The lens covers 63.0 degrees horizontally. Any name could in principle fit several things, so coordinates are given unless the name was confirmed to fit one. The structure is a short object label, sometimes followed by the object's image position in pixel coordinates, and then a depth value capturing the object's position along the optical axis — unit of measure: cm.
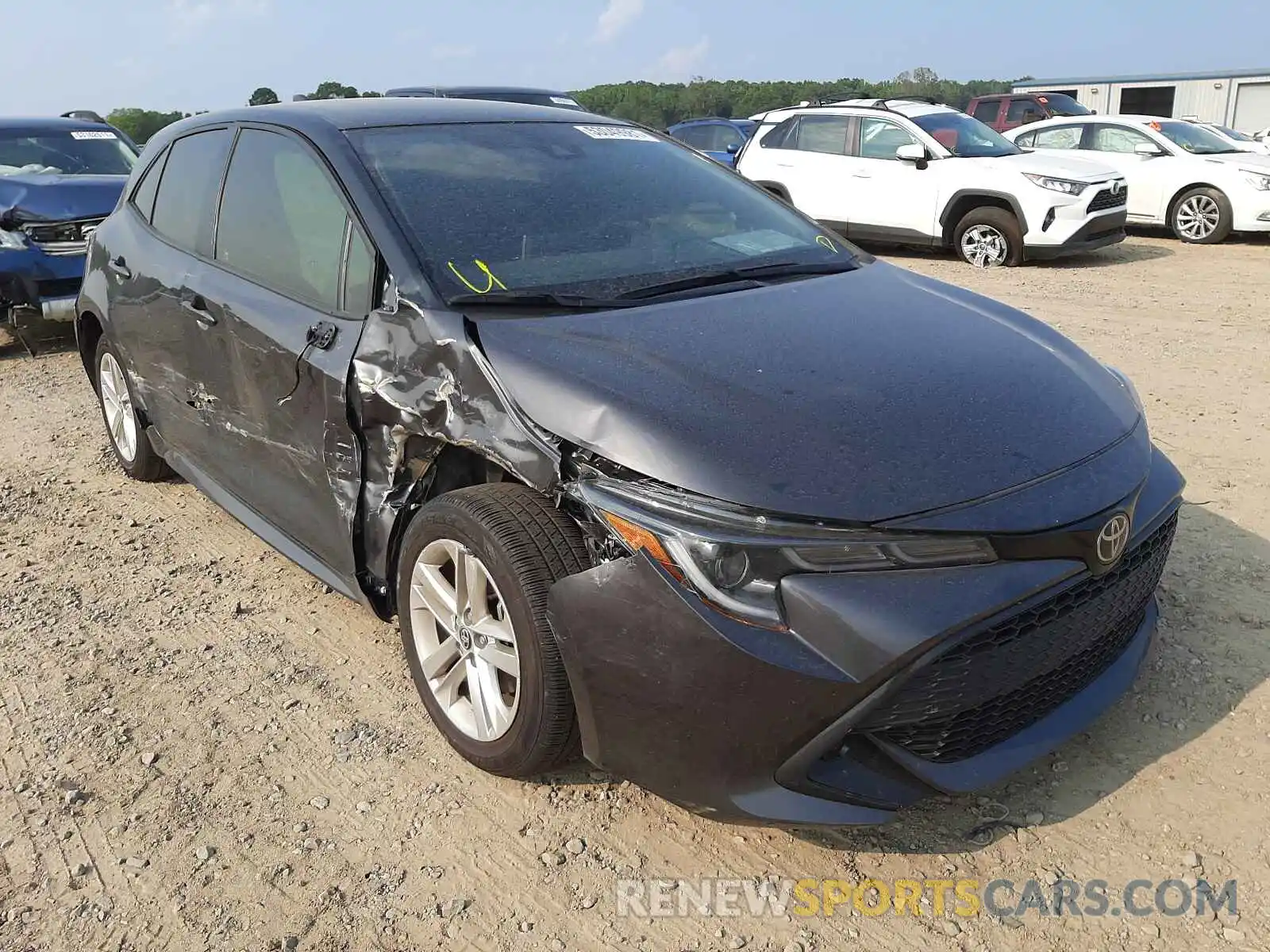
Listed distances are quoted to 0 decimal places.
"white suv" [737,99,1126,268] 1030
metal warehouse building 3070
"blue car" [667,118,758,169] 1688
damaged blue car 753
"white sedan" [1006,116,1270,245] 1153
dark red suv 1662
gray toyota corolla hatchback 213
